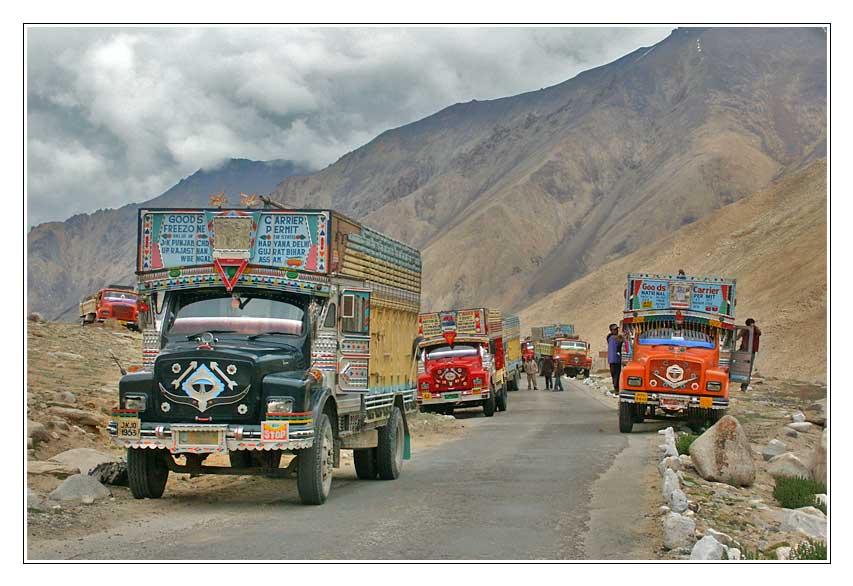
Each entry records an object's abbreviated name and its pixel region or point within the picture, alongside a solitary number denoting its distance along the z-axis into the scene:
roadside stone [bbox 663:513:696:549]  10.14
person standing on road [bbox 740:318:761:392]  24.92
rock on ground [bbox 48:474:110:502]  12.19
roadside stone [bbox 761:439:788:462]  19.92
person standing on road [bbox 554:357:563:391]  45.75
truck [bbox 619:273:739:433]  23.30
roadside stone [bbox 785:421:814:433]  25.17
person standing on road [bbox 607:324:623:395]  28.17
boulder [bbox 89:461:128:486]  13.55
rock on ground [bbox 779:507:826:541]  12.12
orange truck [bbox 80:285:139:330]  48.38
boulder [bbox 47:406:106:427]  18.77
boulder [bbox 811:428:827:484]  16.91
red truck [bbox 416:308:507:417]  31.73
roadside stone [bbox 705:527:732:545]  10.07
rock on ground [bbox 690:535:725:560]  9.04
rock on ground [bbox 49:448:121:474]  14.92
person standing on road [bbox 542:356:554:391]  48.34
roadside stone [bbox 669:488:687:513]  12.15
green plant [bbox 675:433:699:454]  19.34
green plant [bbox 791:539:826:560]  9.70
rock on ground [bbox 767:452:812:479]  17.20
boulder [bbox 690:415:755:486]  15.78
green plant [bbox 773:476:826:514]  14.74
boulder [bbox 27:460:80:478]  13.93
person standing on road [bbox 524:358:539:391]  50.06
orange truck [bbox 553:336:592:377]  61.34
